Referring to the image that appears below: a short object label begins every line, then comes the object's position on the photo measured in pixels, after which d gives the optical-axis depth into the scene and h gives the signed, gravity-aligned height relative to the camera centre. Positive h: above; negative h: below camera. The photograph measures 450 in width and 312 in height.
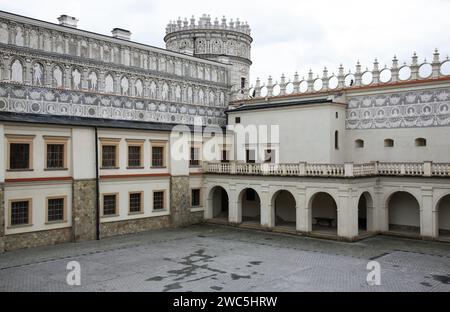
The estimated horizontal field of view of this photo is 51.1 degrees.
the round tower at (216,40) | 44.66 +11.70
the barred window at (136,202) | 31.38 -2.68
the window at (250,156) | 37.44 +0.46
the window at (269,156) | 36.09 +0.44
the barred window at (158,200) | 32.78 -2.66
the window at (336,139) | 33.28 +1.59
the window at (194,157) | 35.66 +0.38
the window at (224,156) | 37.94 +0.48
